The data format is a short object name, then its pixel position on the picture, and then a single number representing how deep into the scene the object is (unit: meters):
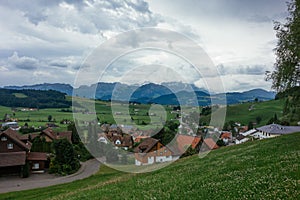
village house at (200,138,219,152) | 81.39
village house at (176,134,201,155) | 76.59
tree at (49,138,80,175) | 55.27
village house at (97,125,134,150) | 104.24
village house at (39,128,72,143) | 94.43
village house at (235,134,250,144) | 131.38
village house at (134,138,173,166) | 68.50
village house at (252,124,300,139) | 95.94
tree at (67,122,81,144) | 98.12
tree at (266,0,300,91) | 26.30
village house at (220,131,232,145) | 148.35
